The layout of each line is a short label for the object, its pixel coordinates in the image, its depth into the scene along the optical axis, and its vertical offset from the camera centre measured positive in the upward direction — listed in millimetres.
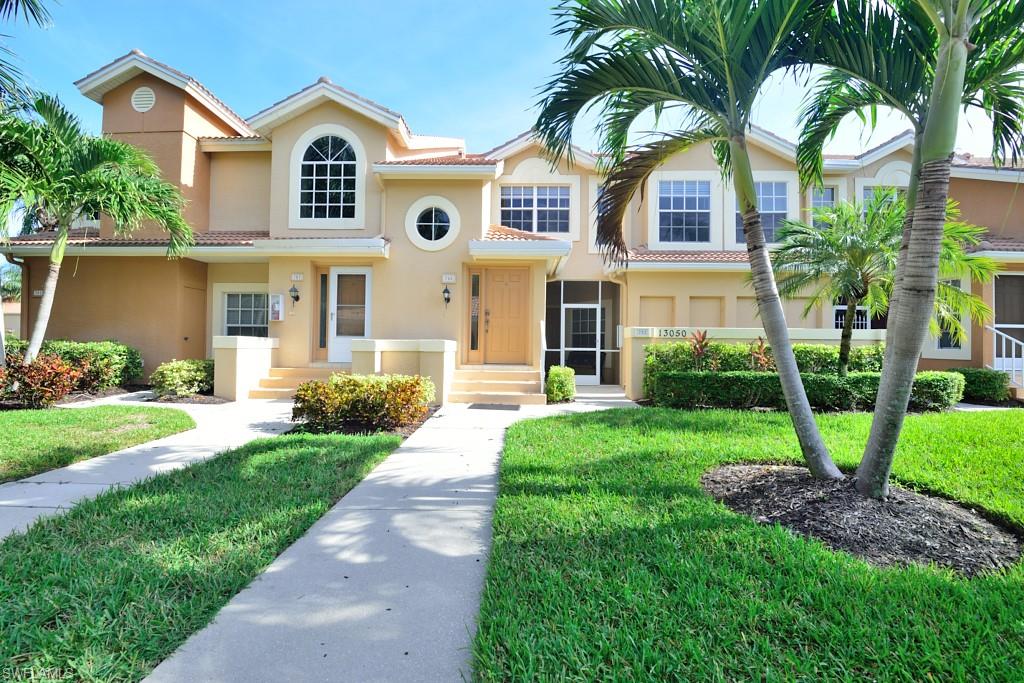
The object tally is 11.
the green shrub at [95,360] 10905 -488
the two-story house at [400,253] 11742 +2165
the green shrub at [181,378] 10523 -848
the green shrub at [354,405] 7395 -952
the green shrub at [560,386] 10789 -937
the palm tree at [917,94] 3564 +2303
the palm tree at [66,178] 8523 +2974
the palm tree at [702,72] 4098 +2501
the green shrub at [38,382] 8883 -812
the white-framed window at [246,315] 13750 +684
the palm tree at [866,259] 8492 +1551
